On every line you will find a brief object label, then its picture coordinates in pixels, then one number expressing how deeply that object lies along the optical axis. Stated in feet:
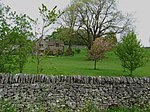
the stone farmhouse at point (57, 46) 213.66
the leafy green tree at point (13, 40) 52.80
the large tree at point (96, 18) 189.88
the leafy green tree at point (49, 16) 53.36
